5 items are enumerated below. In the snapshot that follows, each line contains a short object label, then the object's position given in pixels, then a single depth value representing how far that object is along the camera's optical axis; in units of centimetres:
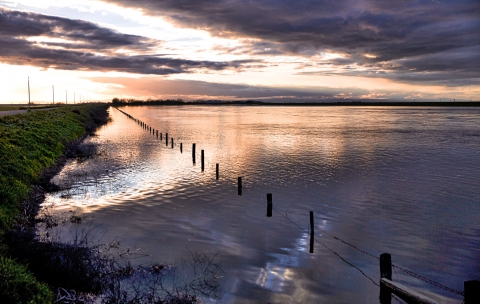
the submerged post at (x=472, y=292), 696
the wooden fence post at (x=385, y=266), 935
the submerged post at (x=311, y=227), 1442
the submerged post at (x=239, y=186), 2186
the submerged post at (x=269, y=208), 1763
